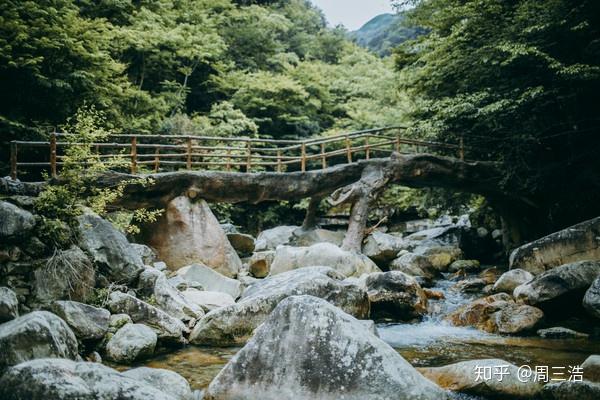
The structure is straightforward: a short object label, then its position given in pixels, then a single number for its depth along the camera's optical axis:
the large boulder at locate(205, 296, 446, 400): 4.43
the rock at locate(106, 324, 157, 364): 6.48
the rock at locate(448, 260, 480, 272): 15.49
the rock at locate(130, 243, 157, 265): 11.09
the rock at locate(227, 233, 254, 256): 16.19
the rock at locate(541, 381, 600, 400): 4.70
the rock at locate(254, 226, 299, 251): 16.79
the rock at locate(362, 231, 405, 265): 15.05
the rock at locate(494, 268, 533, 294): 10.59
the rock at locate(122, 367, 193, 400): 4.94
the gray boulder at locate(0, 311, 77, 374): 4.79
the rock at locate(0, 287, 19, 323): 5.67
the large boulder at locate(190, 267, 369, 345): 7.53
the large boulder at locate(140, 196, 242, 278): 12.66
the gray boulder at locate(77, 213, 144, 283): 8.25
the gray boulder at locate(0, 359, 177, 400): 3.70
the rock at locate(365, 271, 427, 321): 9.55
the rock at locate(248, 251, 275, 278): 13.20
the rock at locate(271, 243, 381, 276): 11.75
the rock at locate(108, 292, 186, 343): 7.35
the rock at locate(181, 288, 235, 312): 8.98
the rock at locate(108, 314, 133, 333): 7.09
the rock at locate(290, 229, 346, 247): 16.30
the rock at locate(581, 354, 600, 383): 5.40
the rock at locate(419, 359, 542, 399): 5.18
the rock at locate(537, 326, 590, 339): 7.79
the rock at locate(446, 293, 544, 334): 8.34
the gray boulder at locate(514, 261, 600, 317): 8.68
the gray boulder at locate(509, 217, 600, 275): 10.74
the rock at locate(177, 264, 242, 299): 10.78
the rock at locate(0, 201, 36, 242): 7.16
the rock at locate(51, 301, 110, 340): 6.61
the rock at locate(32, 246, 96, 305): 7.27
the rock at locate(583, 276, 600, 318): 7.78
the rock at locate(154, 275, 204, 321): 8.13
